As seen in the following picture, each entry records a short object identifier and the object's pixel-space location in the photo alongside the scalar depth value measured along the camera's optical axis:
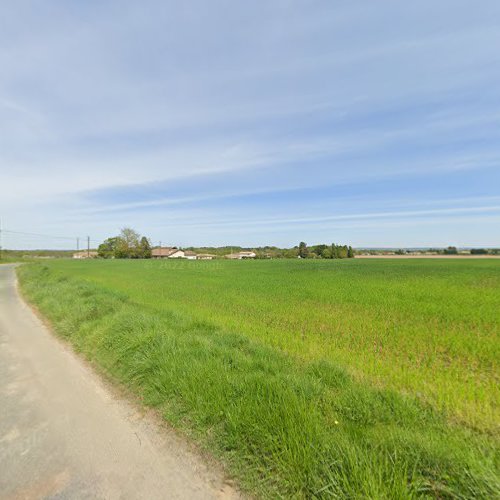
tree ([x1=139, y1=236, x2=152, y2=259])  105.00
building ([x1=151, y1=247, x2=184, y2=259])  123.12
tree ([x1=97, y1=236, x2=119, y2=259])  114.51
